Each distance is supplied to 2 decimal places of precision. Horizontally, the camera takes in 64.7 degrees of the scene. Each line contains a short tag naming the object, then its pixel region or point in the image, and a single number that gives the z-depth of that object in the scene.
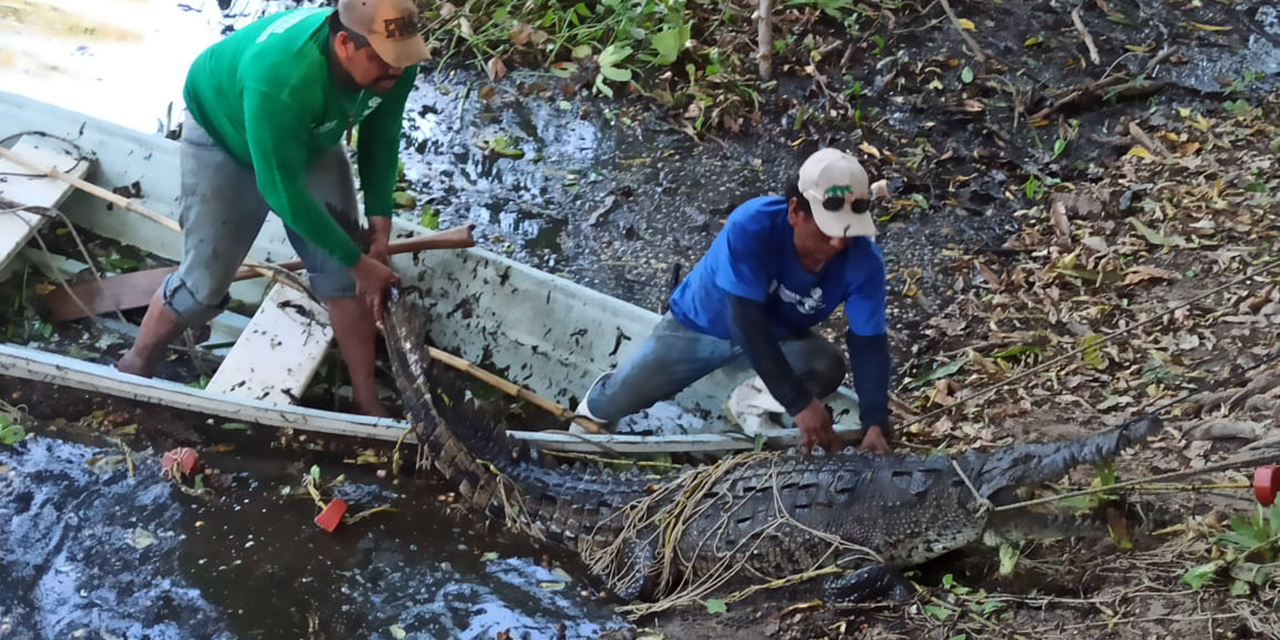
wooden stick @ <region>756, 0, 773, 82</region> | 5.84
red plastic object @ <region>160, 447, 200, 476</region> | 3.68
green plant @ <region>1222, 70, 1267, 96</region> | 5.76
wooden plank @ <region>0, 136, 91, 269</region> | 4.33
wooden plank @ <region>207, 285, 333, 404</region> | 3.93
